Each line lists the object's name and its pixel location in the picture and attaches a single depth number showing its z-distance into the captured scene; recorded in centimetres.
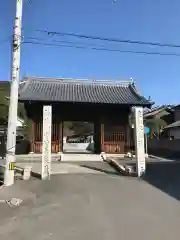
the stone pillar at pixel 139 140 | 837
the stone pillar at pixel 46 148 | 772
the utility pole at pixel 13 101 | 681
